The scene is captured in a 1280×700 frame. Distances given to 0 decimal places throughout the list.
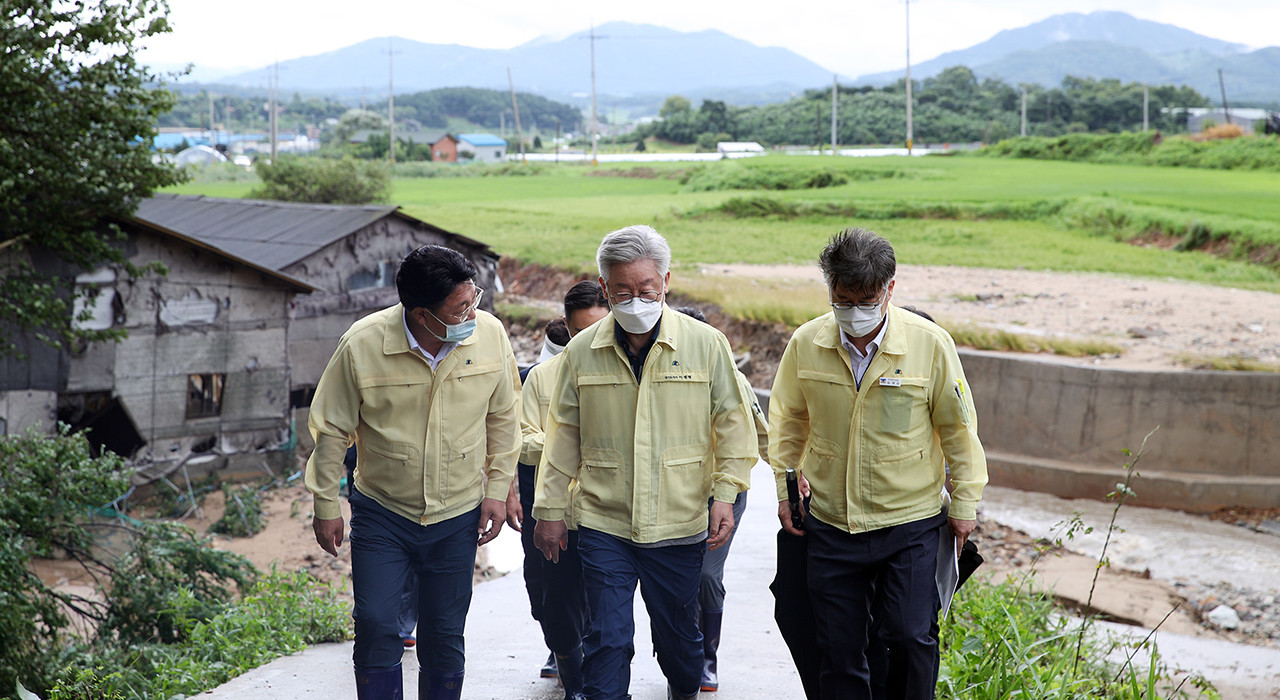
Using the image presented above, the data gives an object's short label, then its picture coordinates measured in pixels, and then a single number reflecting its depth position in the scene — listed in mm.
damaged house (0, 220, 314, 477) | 12430
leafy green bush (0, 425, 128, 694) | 6660
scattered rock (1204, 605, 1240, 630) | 9289
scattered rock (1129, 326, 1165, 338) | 15547
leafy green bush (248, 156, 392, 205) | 35719
